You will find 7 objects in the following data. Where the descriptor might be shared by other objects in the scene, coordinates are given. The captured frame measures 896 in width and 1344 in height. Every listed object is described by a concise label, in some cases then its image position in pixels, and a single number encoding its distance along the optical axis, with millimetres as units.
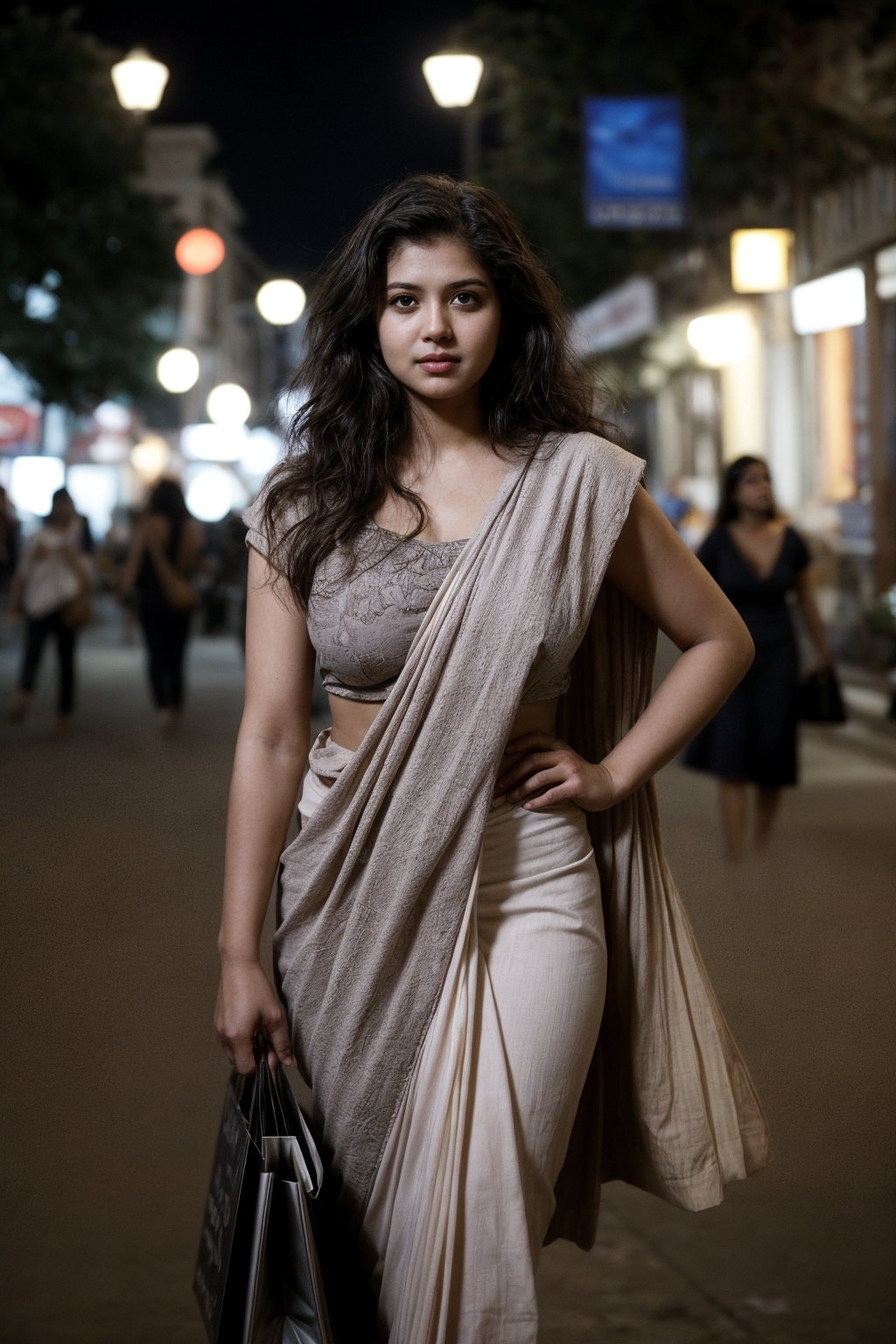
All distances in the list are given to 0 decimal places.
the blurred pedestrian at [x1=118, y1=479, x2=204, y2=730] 14305
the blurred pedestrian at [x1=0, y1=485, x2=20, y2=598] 23203
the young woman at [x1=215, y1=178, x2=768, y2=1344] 2588
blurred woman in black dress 8648
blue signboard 18828
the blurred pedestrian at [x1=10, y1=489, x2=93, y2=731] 14641
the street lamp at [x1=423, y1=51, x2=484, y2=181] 19203
